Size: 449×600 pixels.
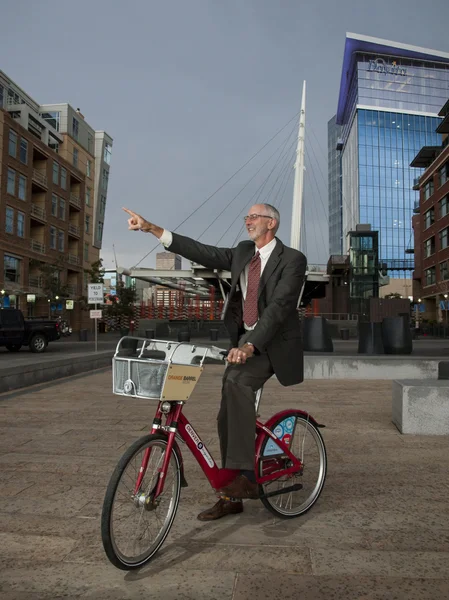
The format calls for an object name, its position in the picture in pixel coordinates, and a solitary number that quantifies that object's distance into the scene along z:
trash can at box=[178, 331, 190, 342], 28.12
